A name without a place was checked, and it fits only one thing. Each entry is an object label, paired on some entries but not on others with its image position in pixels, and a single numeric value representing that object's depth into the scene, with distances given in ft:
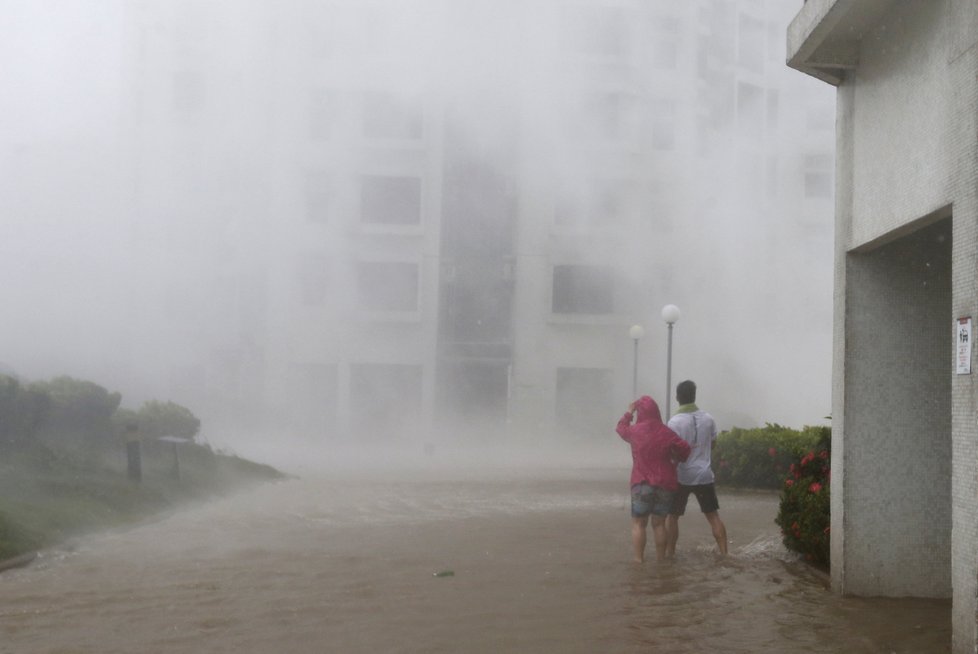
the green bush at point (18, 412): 34.40
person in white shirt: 24.68
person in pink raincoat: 24.09
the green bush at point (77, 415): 37.47
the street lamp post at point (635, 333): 69.97
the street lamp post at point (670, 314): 54.39
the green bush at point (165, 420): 42.22
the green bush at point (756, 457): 41.65
